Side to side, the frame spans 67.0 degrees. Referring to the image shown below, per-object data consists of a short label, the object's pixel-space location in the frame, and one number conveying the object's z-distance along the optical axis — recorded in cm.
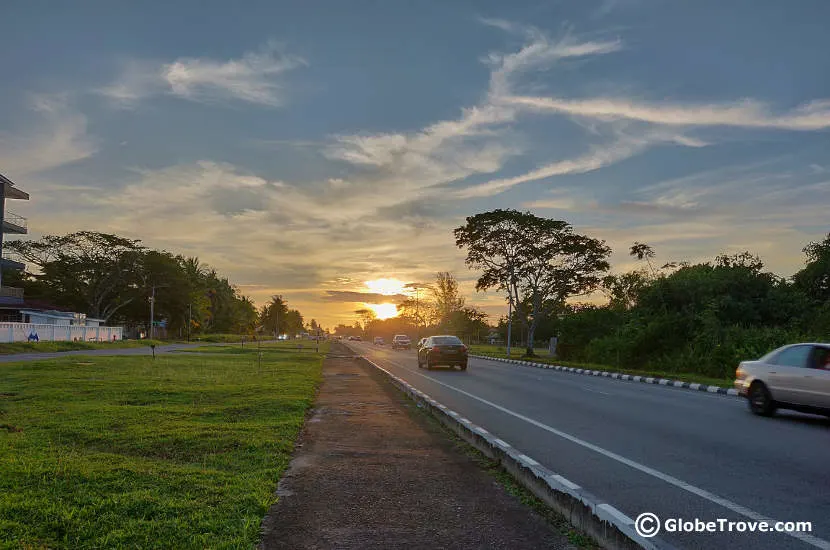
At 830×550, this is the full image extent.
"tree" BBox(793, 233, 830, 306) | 3409
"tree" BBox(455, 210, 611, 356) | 4203
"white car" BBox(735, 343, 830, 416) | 1138
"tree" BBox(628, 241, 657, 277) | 4238
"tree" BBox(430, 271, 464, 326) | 8606
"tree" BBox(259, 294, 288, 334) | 16255
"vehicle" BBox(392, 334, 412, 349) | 6769
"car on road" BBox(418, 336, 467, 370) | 2800
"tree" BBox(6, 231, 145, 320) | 7281
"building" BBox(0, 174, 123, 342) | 4084
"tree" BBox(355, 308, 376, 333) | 19062
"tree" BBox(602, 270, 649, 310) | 3847
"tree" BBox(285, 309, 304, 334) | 17725
